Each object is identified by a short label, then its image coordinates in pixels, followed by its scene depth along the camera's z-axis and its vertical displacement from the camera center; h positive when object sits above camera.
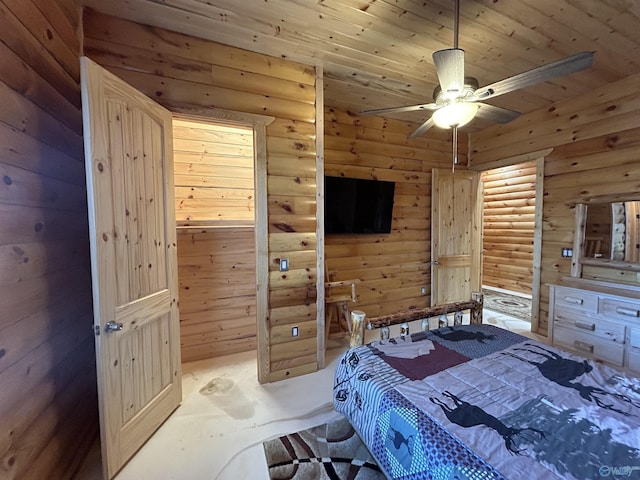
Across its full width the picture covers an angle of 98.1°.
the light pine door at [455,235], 4.20 -0.11
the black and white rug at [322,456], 1.59 -1.41
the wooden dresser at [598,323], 2.48 -0.93
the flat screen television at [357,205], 3.48 +0.29
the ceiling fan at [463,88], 1.45 +0.86
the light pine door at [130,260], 1.55 -0.21
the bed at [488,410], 0.96 -0.78
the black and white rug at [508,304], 4.51 -1.39
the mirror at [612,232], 2.82 -0.05
